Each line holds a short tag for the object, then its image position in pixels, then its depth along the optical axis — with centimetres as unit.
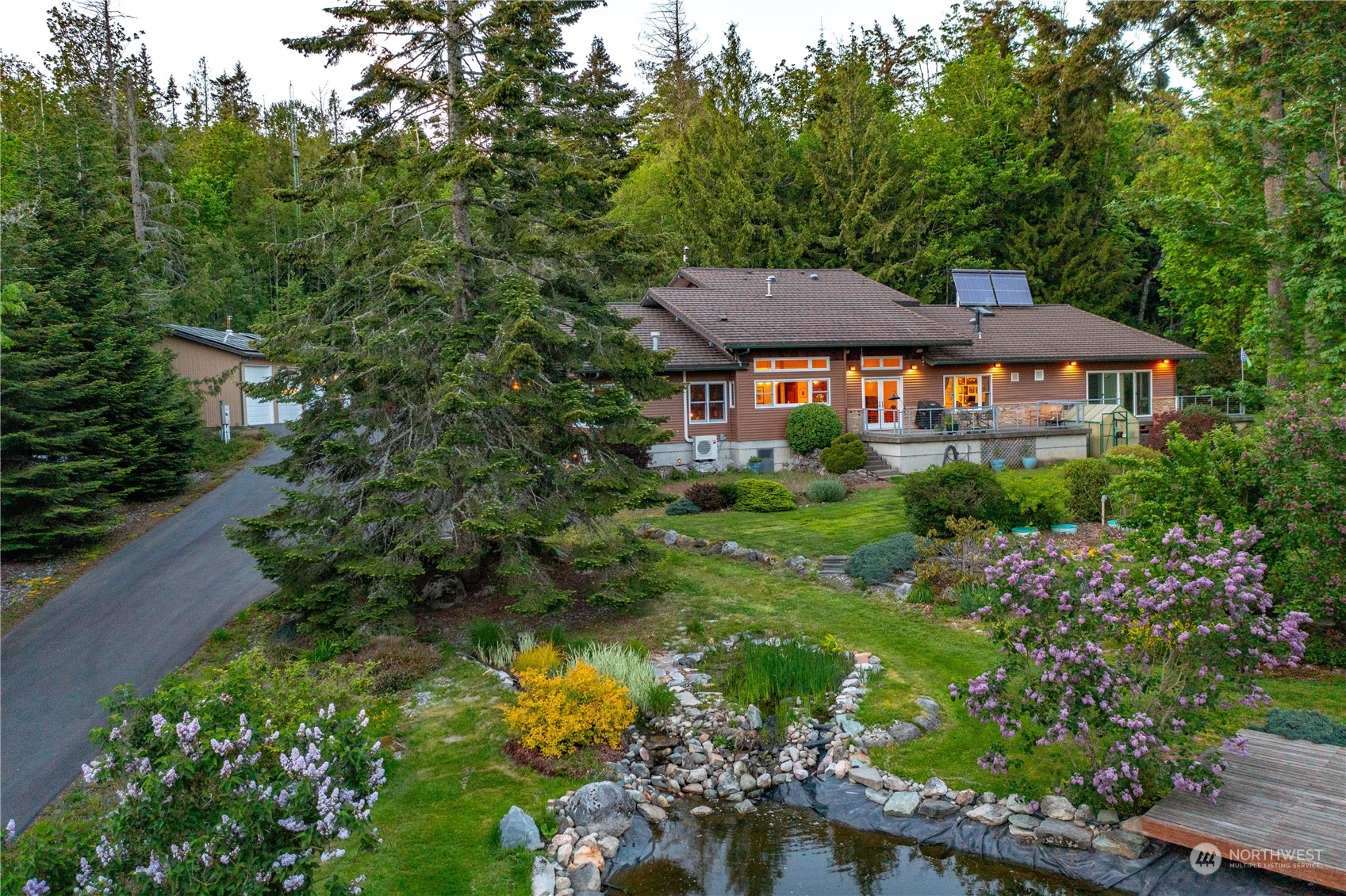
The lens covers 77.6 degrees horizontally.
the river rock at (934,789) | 796
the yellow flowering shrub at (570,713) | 852
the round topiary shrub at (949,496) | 1519
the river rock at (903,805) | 785
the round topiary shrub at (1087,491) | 1656
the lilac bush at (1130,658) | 674
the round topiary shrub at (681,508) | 2038
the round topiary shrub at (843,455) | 2416
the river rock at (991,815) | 751
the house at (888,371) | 2570
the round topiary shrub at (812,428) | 2547
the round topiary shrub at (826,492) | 2102
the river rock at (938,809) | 773
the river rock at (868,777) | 830
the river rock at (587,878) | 679
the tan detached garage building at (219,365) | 2958
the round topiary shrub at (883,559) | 1435
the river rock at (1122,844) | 679
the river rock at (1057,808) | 731
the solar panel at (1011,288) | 3350
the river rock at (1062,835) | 706
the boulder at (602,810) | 758
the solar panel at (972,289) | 3303
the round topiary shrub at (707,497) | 2075
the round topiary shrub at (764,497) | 2028
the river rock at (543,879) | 658
